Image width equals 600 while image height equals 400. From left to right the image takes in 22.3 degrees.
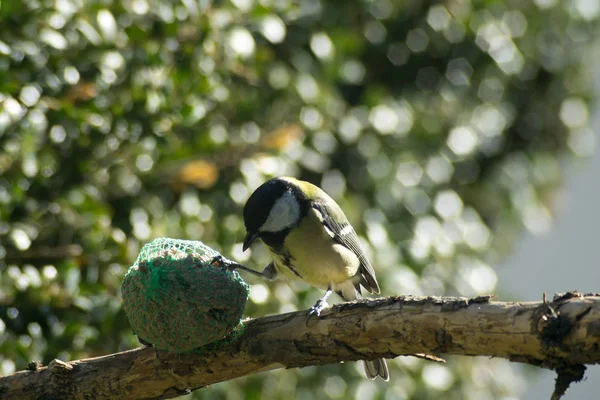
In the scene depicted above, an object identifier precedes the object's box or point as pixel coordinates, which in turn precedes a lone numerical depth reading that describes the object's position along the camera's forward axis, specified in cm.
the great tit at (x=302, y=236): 581
